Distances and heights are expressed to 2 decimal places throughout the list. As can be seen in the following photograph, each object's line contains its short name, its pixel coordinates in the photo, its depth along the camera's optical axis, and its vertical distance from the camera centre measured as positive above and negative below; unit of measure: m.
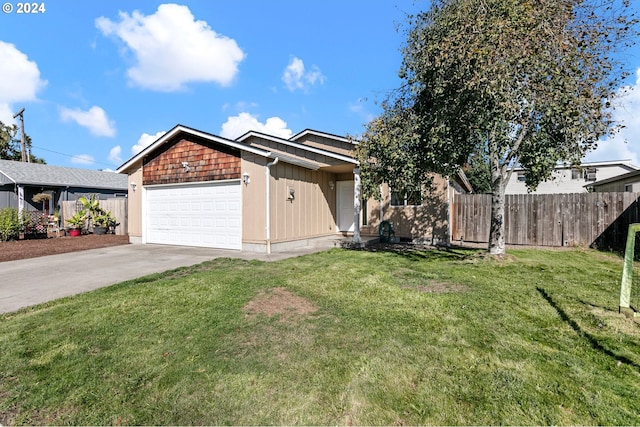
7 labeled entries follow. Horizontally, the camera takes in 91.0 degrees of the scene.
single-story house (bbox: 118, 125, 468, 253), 10.18 +0.51
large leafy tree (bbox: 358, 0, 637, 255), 6.20 +2.73
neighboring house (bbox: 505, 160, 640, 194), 24.53 +2.74
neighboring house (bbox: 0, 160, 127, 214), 18.03 +1.66
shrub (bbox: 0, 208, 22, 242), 13.31 -0.54
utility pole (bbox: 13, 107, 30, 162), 24.00 +6.38
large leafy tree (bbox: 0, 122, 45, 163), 29.25 +6.75
